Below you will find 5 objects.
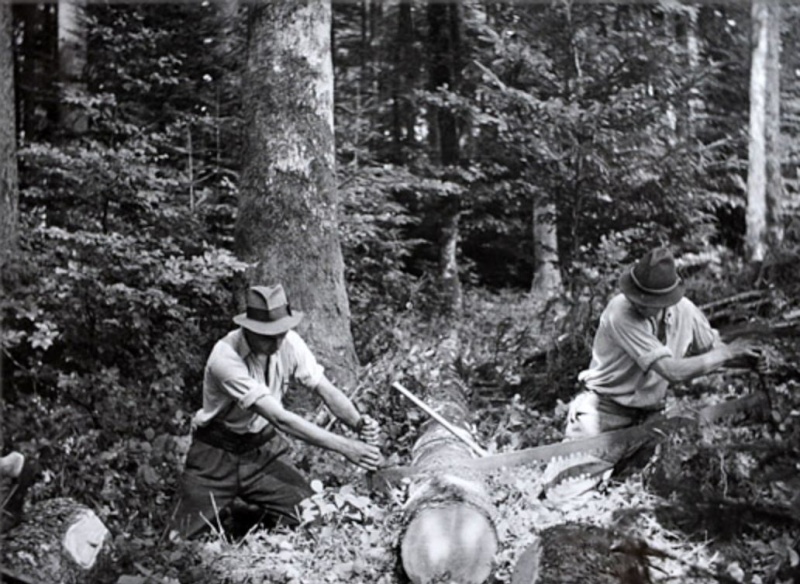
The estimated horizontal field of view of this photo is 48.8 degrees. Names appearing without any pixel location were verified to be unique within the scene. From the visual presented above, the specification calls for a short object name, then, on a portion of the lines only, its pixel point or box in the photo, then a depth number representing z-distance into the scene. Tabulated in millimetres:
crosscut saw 4656
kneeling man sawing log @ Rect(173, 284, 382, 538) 4425
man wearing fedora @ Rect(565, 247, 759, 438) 4586
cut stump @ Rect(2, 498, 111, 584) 3773
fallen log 3699
